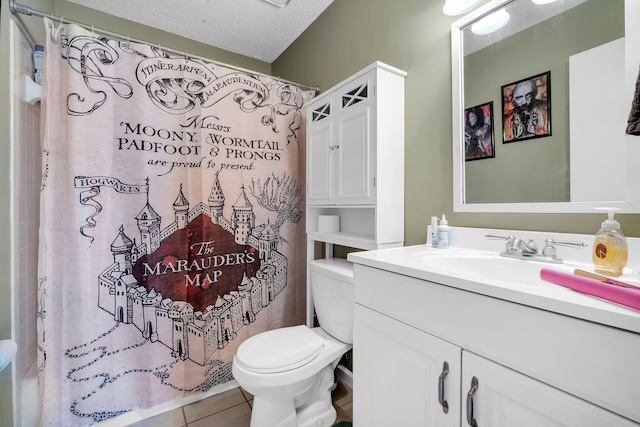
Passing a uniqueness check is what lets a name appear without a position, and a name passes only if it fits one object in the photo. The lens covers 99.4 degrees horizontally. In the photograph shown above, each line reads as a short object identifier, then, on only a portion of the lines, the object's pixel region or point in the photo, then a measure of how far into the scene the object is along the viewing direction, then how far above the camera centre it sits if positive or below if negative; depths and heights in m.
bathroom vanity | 0.48 -0.30
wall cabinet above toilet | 1.28 +0.30
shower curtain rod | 1.15 +0.89
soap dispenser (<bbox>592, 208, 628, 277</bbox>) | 0.69 -0.10
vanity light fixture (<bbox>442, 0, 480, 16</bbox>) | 1.09 +0.84
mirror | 0.81 +0.37
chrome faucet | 0.87 -0.13
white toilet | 1.15 -0.66
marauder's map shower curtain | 1.28 -0.05
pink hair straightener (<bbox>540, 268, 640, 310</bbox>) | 0.48 -0.15
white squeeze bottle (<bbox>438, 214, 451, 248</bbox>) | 1.14 -0.10
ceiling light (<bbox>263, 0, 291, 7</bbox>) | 1.78 +1.39
